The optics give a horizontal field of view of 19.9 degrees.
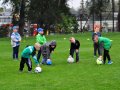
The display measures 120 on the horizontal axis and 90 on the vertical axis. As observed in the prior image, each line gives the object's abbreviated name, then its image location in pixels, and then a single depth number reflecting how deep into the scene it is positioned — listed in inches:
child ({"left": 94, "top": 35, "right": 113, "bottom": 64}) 591.9
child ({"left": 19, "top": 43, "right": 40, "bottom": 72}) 516.1
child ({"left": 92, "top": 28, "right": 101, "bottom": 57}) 712.0
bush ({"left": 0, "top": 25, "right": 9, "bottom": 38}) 1753.3
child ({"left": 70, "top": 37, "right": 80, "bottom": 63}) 625.9
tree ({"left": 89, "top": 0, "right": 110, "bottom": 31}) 1683.9
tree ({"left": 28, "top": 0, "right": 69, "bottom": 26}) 1571.9
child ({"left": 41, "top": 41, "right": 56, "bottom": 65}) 605.9
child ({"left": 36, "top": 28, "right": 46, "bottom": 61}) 641.7
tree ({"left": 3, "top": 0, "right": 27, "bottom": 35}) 1545.9
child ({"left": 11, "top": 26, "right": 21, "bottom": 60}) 695.3
